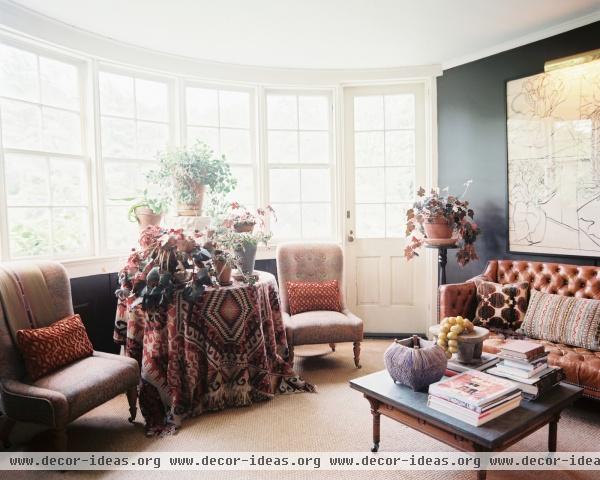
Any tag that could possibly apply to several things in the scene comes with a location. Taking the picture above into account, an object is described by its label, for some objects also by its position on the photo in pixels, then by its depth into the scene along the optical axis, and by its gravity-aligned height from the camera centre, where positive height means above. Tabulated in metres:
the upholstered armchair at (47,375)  2.30 -0.86
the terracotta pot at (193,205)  3.63 +0.11
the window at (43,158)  3.17 +0.48
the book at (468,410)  1.91 -0.87
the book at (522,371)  2.21 -0.79
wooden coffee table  1.86 -0.90
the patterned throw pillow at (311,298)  3.89 -0.71
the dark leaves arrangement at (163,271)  2.82 -0.33
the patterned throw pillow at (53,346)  2.49 -0.73
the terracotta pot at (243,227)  3.39 -0.07
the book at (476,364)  2.40 -0.83
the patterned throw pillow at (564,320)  2.90 -0.73
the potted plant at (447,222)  3.85 -0.06
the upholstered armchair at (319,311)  3.52 -0.74
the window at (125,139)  3.81 +0.72
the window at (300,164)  4.63 +0.56
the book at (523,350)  2.25 -0.70
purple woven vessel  2.21 -0.75
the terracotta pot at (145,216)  3.64 +0.03
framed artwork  3.42 +0.42
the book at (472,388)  1.96 -0.80
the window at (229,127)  4.34 +0.90
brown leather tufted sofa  2.63 -0.58
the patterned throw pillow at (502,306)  3.36 -0.70
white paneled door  4.64 +0.17
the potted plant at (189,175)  3.59 +0.36
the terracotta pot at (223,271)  3.13 -0.37
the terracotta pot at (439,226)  3.86 -0.10
